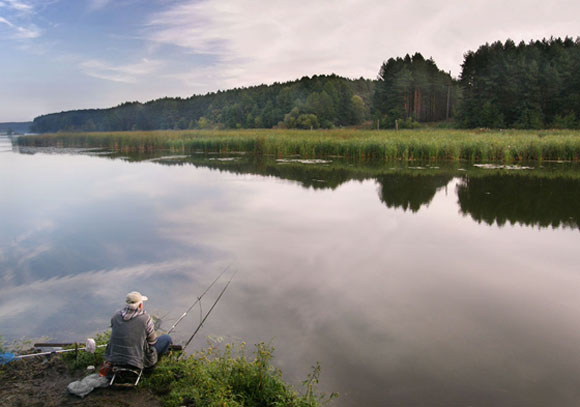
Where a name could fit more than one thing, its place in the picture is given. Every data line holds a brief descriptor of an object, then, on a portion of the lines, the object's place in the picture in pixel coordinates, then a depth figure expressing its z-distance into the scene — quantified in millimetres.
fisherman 3871
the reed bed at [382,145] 23703
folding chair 3852
